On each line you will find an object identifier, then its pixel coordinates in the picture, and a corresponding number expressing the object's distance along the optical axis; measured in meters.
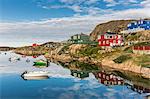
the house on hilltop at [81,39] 65.05
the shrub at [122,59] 37.88
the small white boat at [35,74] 30.67
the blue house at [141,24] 61.07
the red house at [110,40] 52.34
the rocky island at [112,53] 34.91
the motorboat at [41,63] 42.95
